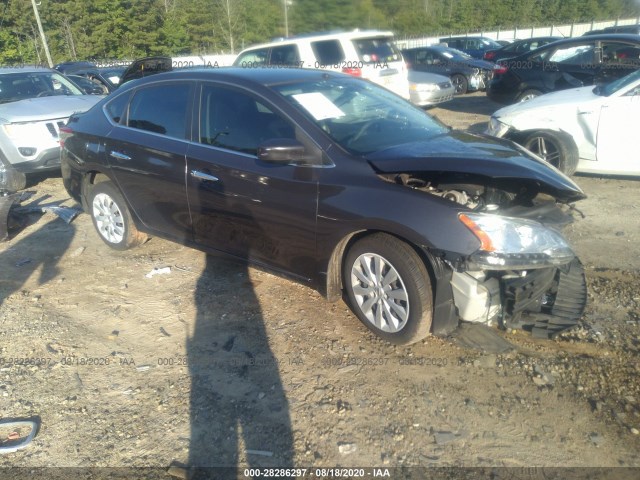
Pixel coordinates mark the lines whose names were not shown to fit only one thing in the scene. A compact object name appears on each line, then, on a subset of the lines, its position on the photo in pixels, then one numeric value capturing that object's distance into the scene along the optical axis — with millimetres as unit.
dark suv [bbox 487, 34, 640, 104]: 9281
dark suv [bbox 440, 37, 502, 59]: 18997
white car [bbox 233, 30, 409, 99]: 9000
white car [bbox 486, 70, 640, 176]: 6105
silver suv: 7414
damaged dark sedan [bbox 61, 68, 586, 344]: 3146
